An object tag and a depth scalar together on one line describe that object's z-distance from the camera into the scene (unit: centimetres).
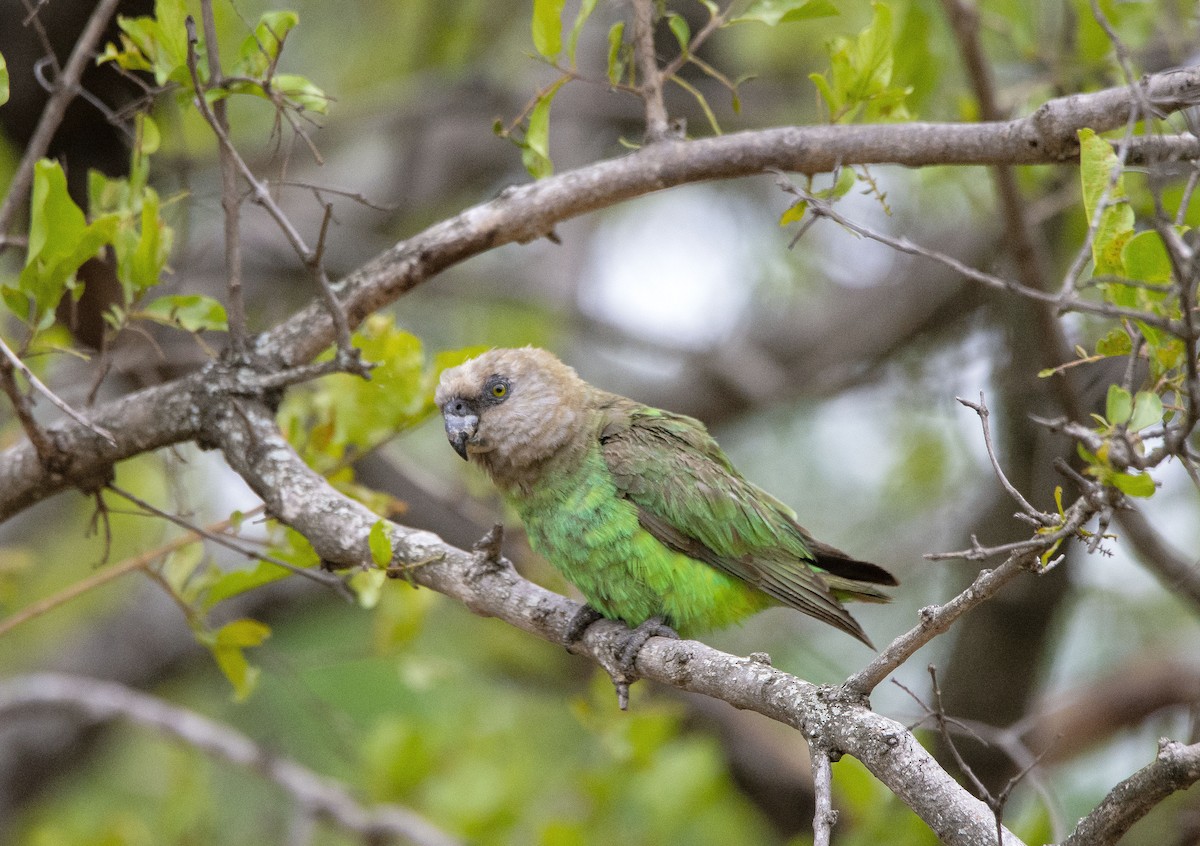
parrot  720
